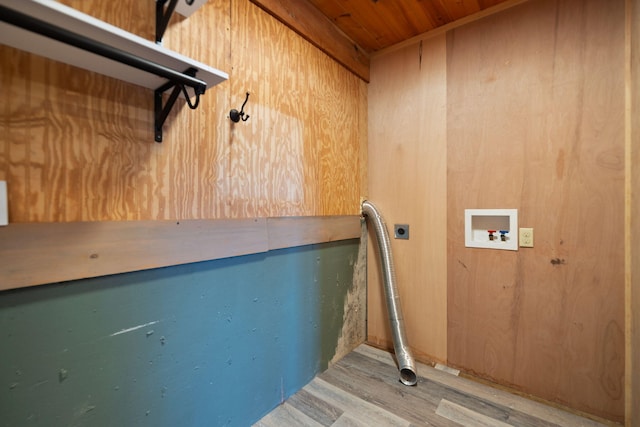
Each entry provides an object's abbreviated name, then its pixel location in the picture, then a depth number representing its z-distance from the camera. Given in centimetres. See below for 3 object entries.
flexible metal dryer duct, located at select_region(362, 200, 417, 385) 158
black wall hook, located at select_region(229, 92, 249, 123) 116
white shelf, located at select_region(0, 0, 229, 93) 58
